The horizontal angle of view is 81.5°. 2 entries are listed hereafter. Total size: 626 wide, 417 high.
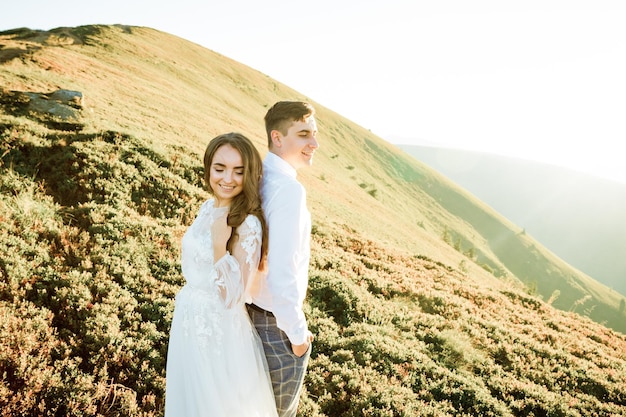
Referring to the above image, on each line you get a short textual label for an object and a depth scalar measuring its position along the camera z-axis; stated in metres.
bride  3.17
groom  2.95
